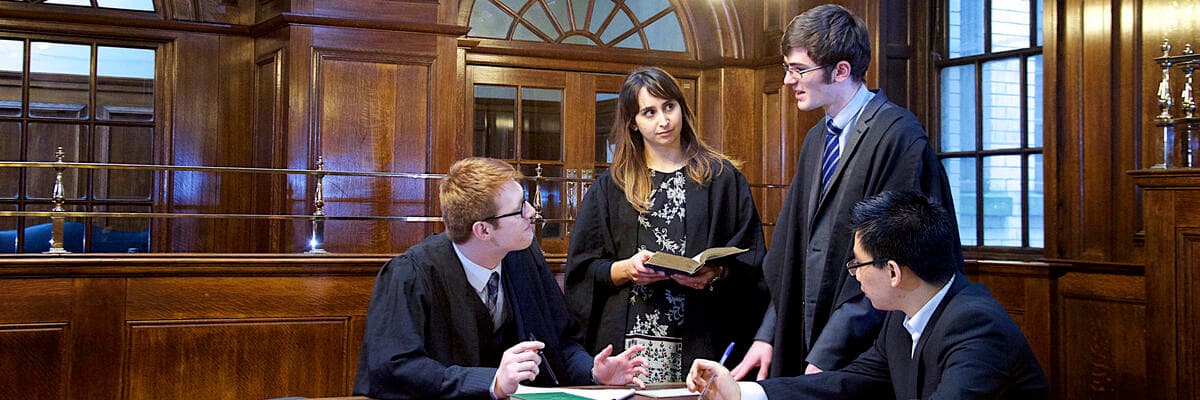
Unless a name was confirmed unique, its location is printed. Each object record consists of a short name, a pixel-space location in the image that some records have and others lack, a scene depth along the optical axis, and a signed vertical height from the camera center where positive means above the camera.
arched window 6.78 +1.21
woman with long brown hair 2.75 -0.06
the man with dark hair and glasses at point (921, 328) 1.72 -0.18
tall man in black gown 2.19 +0.06
